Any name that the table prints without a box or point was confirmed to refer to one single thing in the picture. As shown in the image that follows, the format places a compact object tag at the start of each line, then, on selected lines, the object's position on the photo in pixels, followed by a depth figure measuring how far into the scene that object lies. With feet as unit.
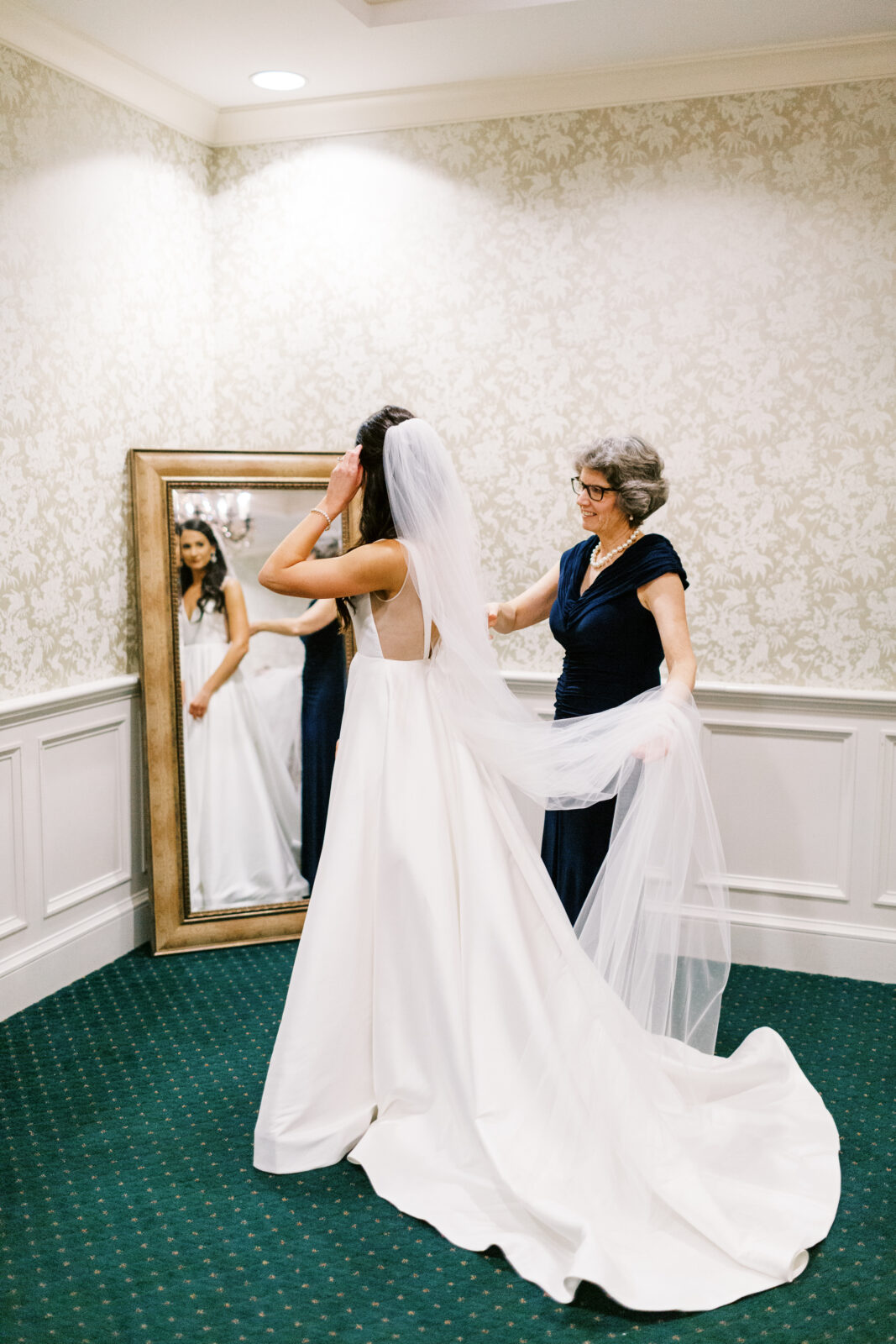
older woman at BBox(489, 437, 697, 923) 9.27
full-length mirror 12.67
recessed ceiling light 12.33
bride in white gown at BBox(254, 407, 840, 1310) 7.65
